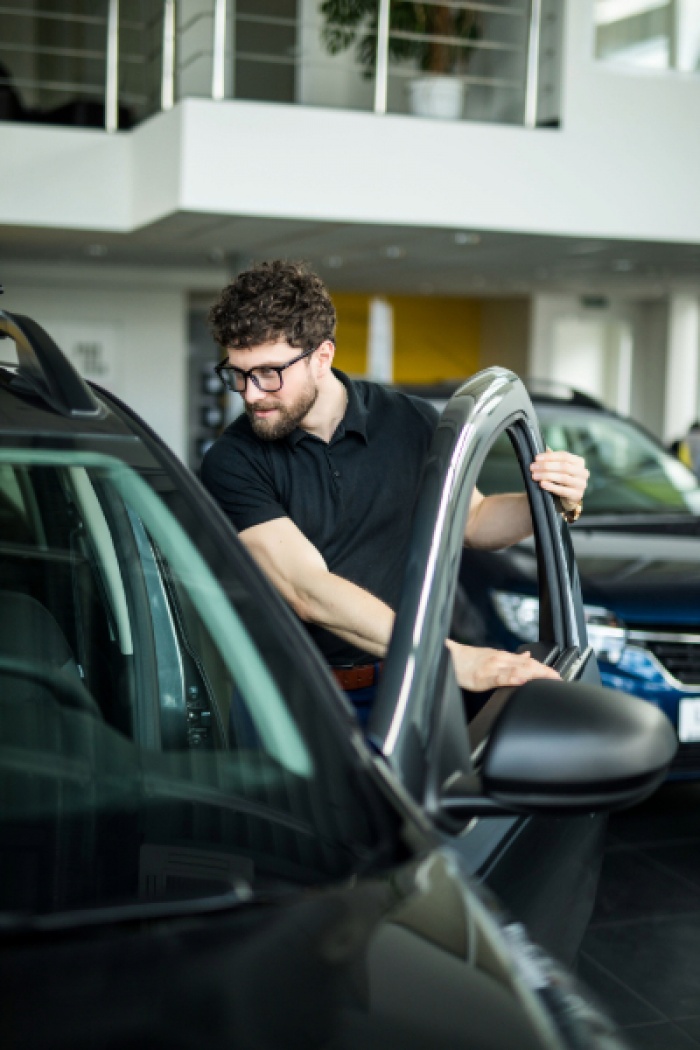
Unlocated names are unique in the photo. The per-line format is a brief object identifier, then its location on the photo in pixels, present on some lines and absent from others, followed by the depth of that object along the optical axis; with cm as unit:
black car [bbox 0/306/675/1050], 100
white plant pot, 1009
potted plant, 1002
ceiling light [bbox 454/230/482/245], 1031
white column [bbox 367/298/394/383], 1327
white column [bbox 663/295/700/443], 1728
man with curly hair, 228
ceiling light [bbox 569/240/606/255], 1088
